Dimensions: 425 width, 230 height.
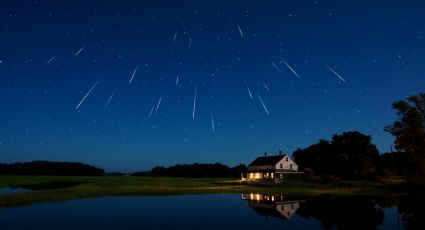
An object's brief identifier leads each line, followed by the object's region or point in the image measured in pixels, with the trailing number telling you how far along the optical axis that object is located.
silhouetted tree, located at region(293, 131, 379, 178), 84.75
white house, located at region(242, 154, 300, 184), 79.31
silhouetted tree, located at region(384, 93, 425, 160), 61.12
